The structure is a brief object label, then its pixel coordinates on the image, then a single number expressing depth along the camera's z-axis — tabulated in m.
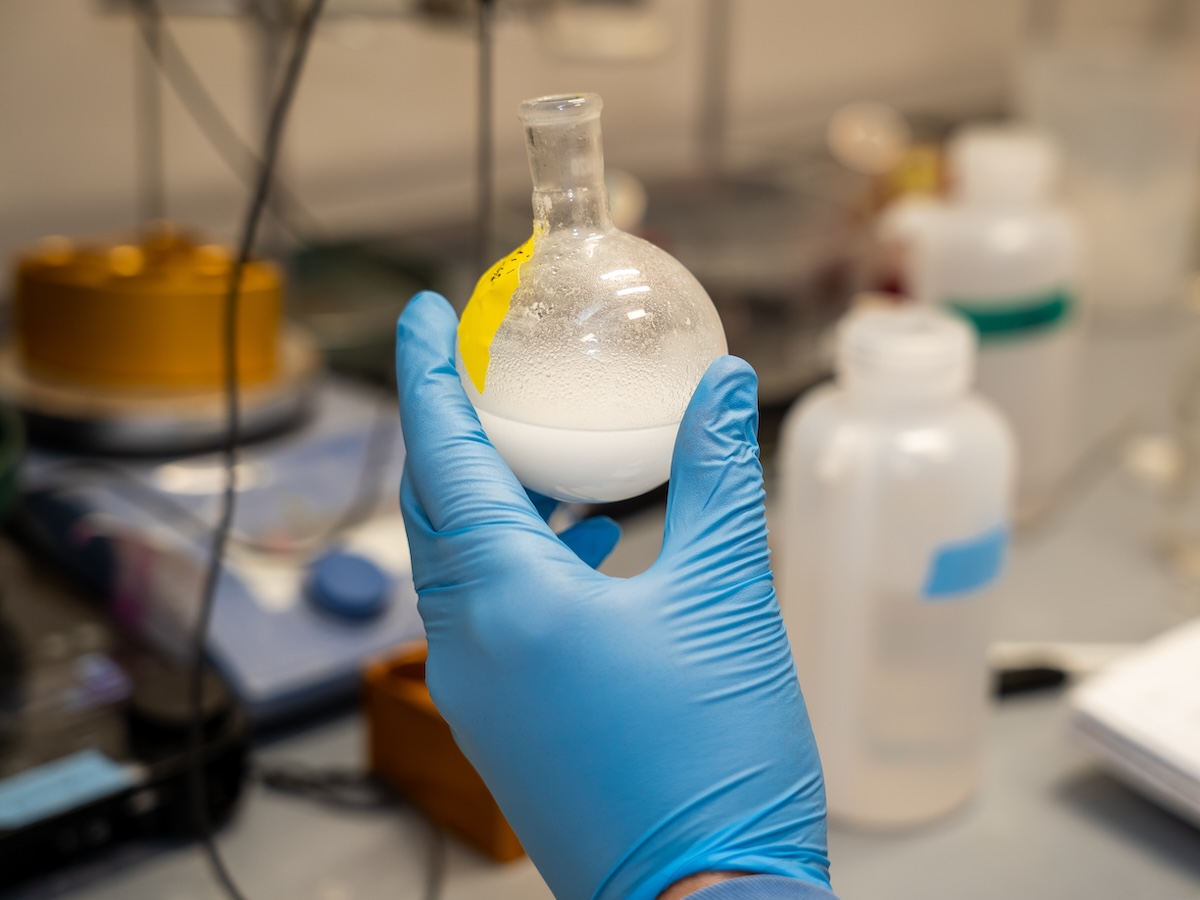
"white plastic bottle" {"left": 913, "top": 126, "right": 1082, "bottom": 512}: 1.36
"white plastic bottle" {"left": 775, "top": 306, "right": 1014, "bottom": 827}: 0.90
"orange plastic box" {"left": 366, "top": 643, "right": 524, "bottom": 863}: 0.87
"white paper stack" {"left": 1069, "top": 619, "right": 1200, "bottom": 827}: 0.91
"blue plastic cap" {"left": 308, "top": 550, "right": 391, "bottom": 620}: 1.04
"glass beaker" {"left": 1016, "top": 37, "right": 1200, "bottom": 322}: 1.88
